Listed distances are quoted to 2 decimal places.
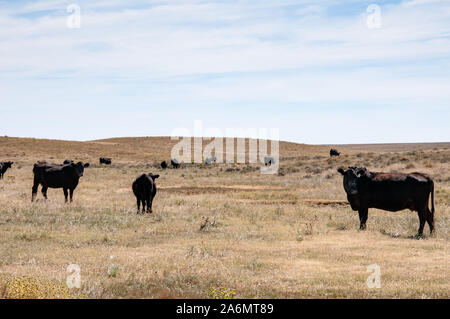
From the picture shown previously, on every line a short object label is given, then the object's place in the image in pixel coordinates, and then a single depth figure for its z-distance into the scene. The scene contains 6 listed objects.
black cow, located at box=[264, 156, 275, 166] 61.75
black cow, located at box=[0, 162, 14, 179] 40.38
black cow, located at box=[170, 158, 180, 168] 59.37
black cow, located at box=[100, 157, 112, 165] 68.81
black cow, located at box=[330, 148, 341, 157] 78.18
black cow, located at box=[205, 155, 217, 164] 70.28
